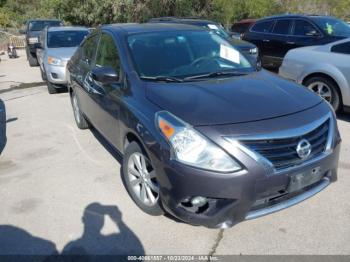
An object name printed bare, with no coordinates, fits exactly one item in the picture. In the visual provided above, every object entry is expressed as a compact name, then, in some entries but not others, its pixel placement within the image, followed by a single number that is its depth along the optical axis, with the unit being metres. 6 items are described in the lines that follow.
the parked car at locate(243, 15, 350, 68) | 8.58
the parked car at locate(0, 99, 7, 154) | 5.49
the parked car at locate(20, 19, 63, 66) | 13.96
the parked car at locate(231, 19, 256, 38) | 17.12
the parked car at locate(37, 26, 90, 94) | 8.45
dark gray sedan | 2.63
